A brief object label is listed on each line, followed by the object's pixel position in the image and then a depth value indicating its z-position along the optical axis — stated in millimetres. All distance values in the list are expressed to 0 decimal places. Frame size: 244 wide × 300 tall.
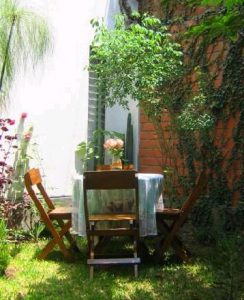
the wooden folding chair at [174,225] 3411
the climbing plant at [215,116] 4452
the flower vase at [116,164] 3639
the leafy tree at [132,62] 3900
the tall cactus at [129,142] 5364
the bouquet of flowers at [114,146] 3525
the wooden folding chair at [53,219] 3422
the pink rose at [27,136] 4310
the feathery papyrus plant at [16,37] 3614
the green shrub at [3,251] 3139
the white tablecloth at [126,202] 3341
